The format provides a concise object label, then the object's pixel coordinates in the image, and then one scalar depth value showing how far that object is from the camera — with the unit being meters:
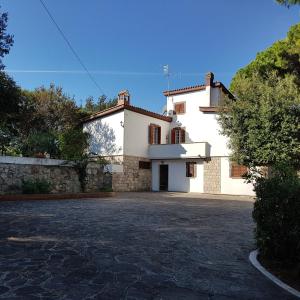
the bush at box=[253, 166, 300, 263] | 4.93
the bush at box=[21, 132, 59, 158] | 18.63
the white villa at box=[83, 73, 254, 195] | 24.88
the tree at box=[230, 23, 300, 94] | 20.00
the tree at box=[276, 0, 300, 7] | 8.25
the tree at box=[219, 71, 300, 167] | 19.36
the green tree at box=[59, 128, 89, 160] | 18.31
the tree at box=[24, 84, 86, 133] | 26.48
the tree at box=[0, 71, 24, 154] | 13.65
